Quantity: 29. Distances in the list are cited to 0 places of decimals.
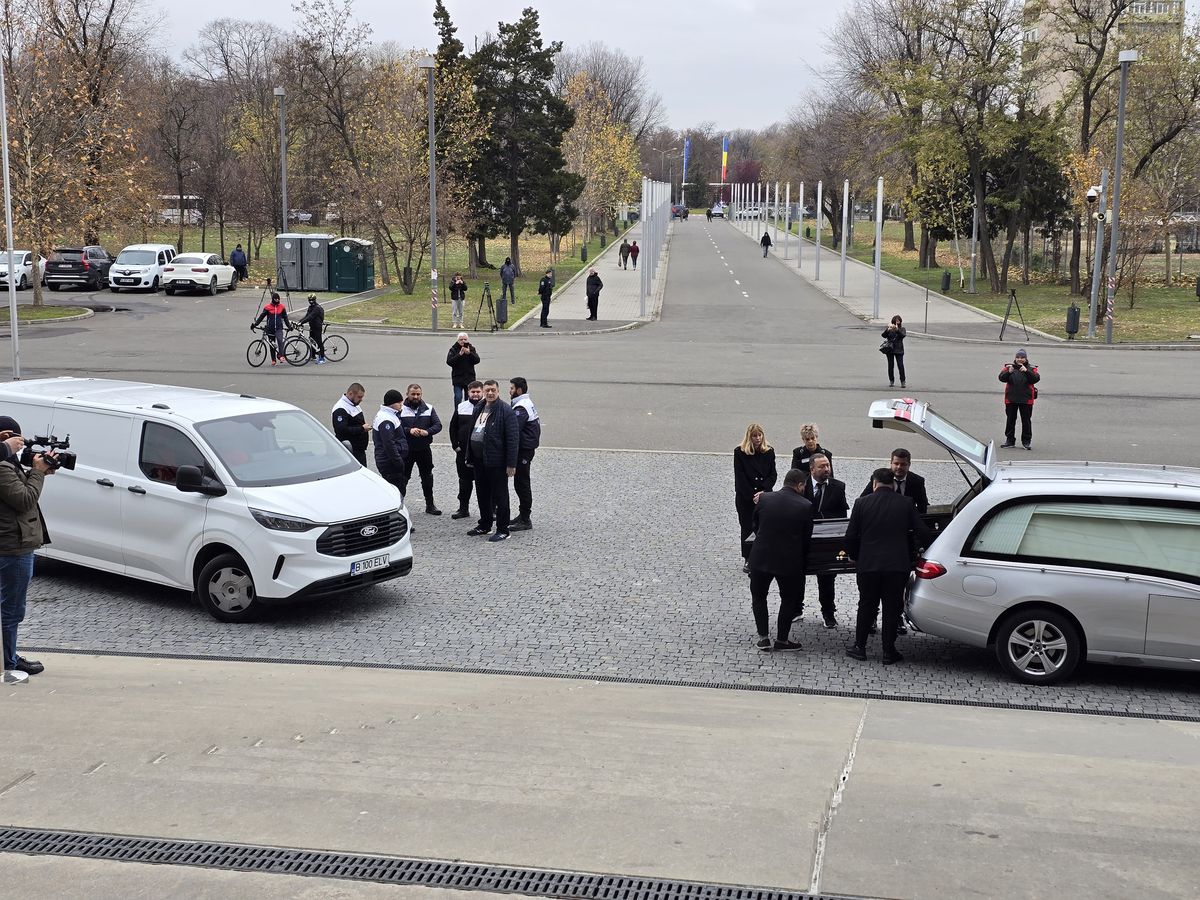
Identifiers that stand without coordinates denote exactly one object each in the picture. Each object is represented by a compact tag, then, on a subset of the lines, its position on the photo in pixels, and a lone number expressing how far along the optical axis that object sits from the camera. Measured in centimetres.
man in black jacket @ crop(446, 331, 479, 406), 1916
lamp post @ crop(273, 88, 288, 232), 4703
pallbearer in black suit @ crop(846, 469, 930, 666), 870
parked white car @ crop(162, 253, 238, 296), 4597
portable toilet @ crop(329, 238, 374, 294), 4791
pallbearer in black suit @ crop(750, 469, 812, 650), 891
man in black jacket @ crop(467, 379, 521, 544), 1269
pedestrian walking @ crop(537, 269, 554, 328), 3728
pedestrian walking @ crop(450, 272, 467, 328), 3722
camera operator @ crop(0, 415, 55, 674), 746
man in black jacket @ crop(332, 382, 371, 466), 1347
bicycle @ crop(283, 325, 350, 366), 2812
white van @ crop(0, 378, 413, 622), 973
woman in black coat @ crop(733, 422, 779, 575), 1105
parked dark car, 4709
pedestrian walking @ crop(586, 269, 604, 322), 3978
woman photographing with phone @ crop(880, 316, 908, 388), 2467
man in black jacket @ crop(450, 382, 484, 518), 1338
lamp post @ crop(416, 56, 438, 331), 3592
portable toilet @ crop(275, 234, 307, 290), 4734
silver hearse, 813
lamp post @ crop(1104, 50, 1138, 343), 3161
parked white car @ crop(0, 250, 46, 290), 4506
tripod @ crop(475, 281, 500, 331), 3706
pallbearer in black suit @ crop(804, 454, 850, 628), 1006
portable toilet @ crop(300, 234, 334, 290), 4772
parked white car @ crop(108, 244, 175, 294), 4656
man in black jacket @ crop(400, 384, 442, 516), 1352
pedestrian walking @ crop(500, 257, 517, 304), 4081
